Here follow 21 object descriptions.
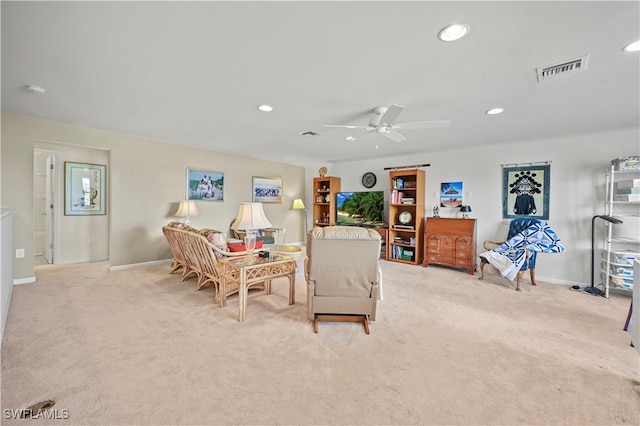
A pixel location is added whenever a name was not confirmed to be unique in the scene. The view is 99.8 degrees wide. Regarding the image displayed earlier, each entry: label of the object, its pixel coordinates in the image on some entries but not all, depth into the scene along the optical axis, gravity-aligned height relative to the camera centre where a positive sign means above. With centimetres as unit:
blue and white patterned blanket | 372 -50
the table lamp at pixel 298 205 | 736 +13
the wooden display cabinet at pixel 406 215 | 536 -9
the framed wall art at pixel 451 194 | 516 +34
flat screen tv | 604 +5
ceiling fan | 263 +94
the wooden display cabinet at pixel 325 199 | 679 +28
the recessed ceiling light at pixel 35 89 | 263 +118
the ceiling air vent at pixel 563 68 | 205 +115
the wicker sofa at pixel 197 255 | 309 -60
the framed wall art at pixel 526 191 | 434 +35
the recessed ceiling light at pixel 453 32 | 167 +115
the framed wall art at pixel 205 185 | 534 +48
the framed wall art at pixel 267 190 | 652 +49
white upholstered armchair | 235 -55
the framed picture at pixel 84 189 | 495 +35
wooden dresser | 468 -57
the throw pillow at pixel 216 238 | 335 -37
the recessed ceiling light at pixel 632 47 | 183 +116
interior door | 488 +7
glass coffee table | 268 -68
